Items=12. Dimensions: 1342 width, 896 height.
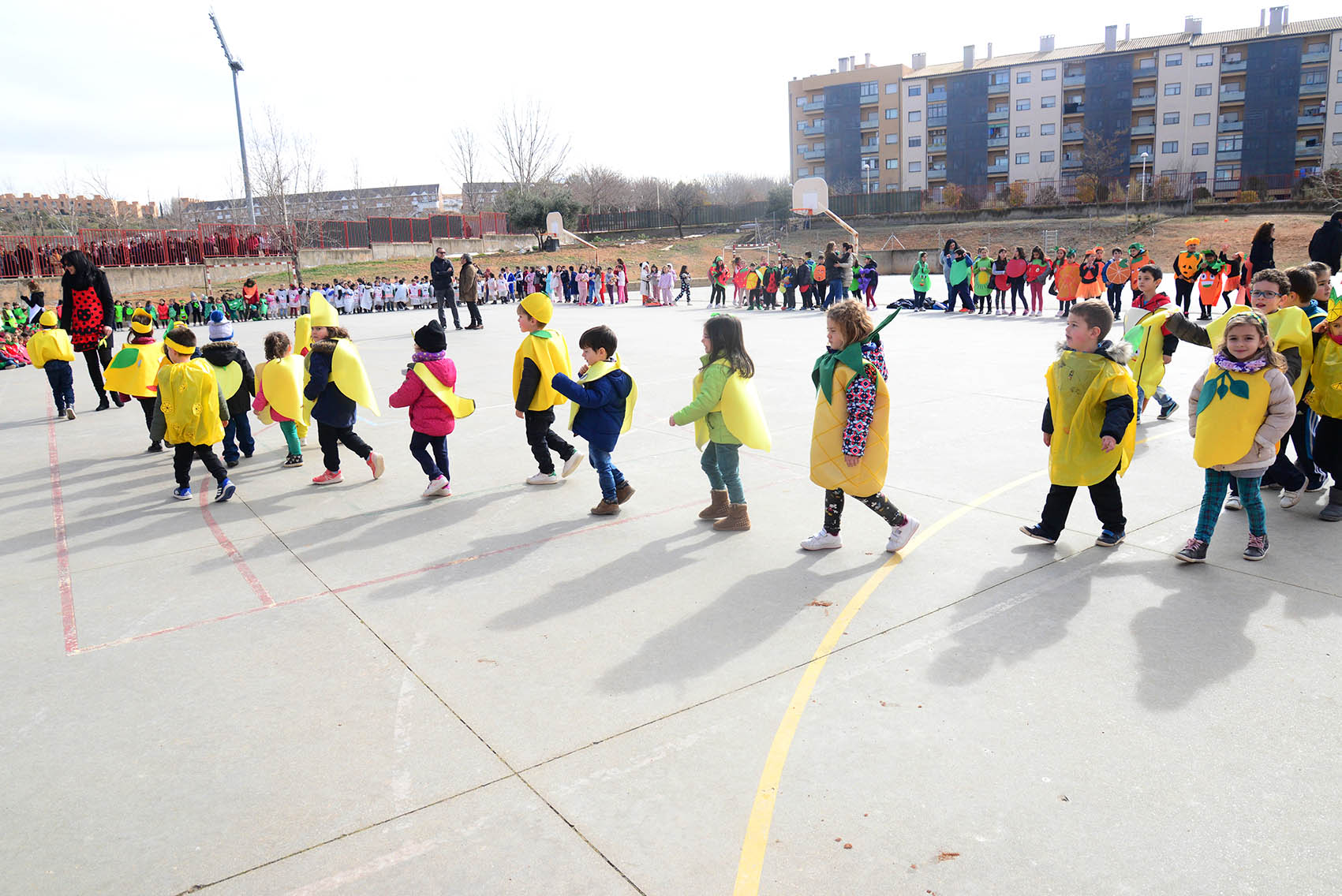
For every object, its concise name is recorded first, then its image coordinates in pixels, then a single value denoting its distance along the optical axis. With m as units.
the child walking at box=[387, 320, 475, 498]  7.00
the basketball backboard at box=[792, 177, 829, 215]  36.19
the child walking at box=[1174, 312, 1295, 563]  4.90
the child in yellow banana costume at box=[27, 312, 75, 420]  11.19
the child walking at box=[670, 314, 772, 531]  5.86
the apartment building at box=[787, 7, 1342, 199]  65.94
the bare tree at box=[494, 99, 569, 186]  65.00
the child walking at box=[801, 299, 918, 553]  5.11
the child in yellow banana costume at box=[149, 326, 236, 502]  7.10
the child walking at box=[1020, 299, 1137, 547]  5.02
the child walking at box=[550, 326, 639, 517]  6.24
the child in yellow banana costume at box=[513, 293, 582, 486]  6.94
